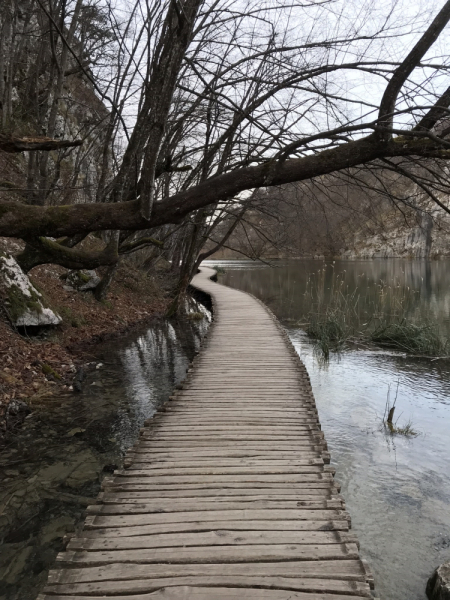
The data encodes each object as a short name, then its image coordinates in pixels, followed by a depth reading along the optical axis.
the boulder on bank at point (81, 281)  11.41
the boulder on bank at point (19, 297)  7.39
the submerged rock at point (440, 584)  2.77
